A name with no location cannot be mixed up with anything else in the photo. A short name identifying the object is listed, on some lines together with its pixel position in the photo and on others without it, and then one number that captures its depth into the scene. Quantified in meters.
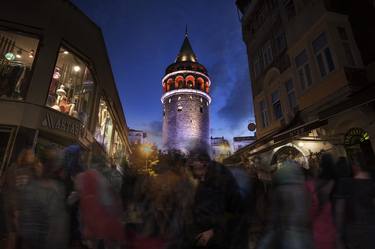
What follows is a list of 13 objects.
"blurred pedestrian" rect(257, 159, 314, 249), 2.79
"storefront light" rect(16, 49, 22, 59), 9.53
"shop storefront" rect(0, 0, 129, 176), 8.54
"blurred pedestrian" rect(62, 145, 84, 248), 3.54
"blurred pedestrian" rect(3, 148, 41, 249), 3.54
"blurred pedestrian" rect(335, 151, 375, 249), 3.35
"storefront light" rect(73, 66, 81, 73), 11.34
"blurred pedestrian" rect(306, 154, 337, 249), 3.14
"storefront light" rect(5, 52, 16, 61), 9.36
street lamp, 37.31
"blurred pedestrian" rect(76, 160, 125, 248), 3.16
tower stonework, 38.28
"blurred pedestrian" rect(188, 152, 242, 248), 2.57
